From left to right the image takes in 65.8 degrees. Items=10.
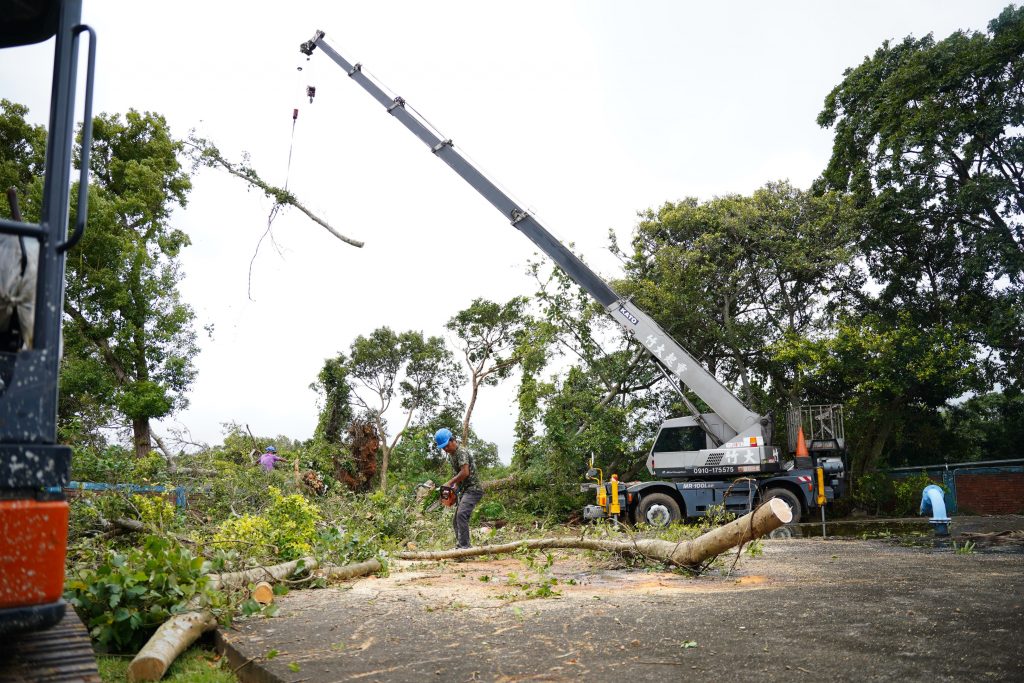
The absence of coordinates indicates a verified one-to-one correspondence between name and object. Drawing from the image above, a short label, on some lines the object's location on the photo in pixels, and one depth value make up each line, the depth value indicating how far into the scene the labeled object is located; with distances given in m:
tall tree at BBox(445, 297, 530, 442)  26.75
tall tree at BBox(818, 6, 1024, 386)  18.42
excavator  2.42
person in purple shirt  12.85
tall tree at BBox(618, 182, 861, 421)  21.22
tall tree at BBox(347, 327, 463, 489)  29.27
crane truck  15.38
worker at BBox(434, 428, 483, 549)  10.36
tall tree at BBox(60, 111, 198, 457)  21.02
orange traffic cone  16.20
